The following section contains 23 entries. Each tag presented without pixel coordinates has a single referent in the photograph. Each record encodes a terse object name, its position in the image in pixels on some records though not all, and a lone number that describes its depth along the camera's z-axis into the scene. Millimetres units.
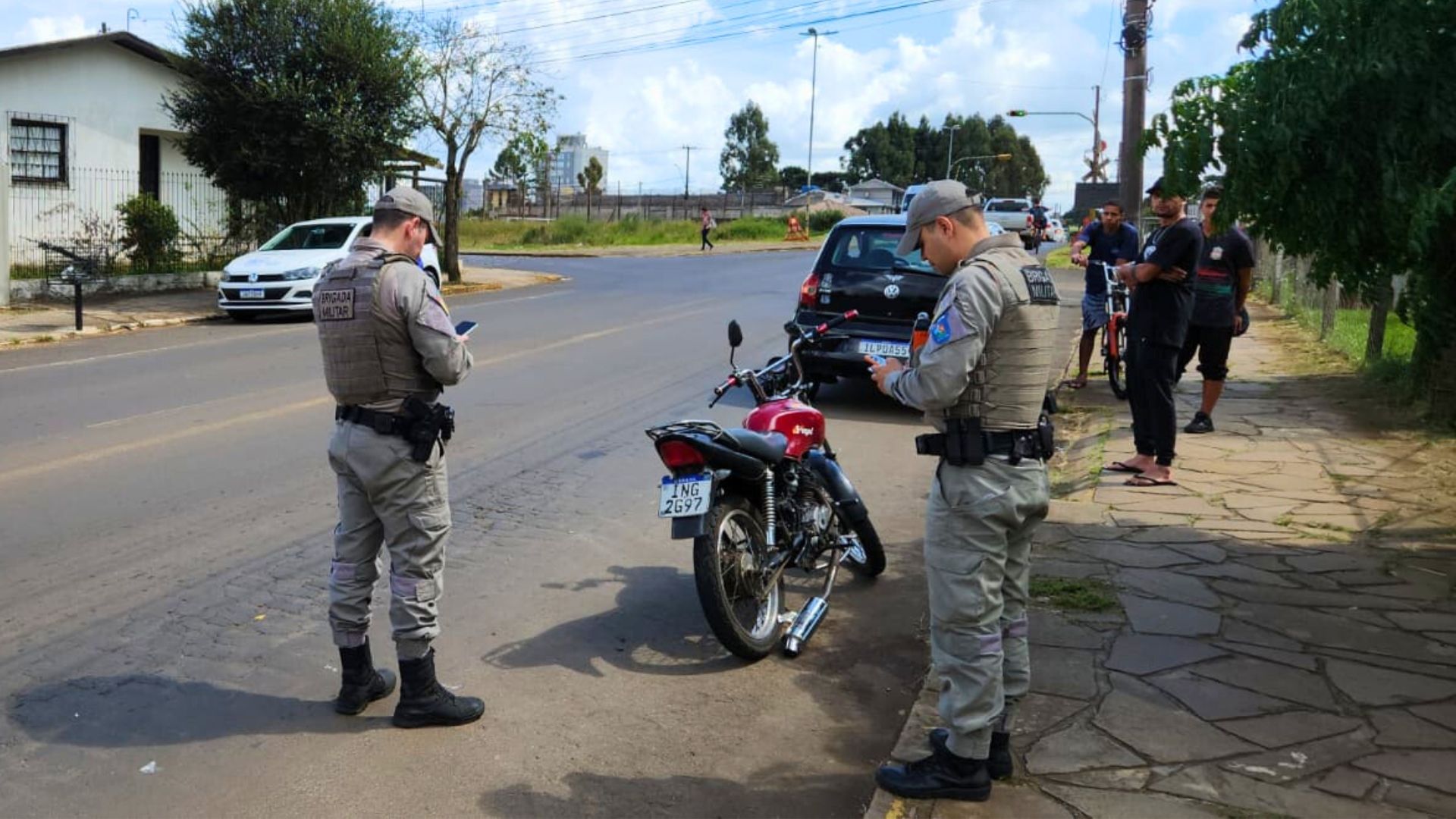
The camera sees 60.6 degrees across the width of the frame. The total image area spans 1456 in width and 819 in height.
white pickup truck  43031
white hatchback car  18078
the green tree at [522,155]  26906
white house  23188
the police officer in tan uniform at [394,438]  4191
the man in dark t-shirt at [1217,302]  9250
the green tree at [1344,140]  5203
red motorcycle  4824
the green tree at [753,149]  101750
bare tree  25453
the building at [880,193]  98062
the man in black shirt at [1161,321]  7586
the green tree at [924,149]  110125
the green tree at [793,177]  115375
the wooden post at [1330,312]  14562
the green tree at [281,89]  21469
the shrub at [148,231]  21812
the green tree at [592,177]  75250
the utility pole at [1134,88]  14898
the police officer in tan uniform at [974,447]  3680
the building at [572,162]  89250
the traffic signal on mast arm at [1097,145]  61500
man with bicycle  11828
